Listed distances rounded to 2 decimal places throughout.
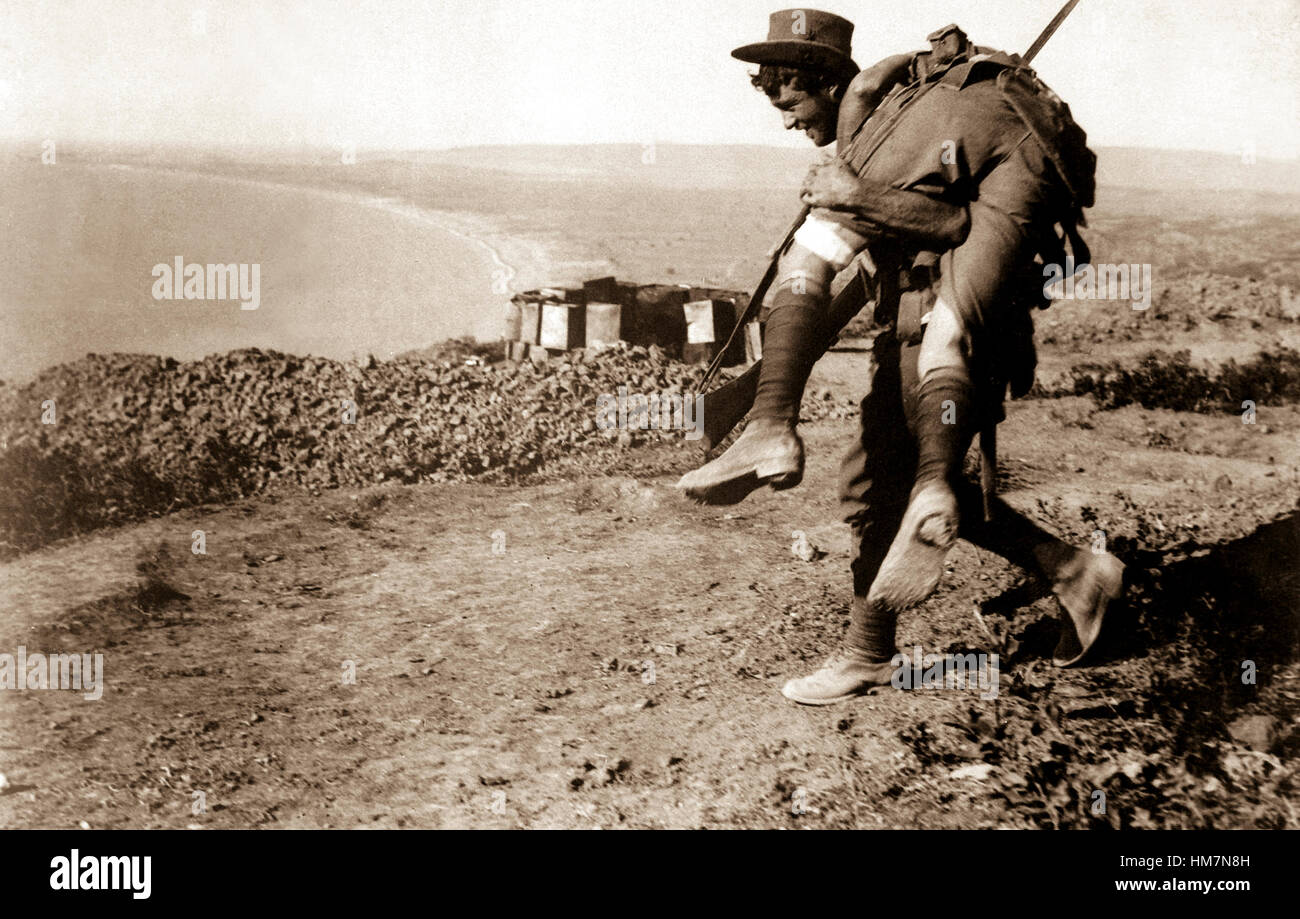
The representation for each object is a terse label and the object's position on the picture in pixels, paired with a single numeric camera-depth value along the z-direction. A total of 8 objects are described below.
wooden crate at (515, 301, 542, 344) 9.24
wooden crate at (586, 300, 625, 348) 9.10
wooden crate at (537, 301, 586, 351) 9.05
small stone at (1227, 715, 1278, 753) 3.35
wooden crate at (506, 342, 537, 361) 9.38
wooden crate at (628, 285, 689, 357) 9.29
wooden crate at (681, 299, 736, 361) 8.95
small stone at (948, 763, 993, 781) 3.06
